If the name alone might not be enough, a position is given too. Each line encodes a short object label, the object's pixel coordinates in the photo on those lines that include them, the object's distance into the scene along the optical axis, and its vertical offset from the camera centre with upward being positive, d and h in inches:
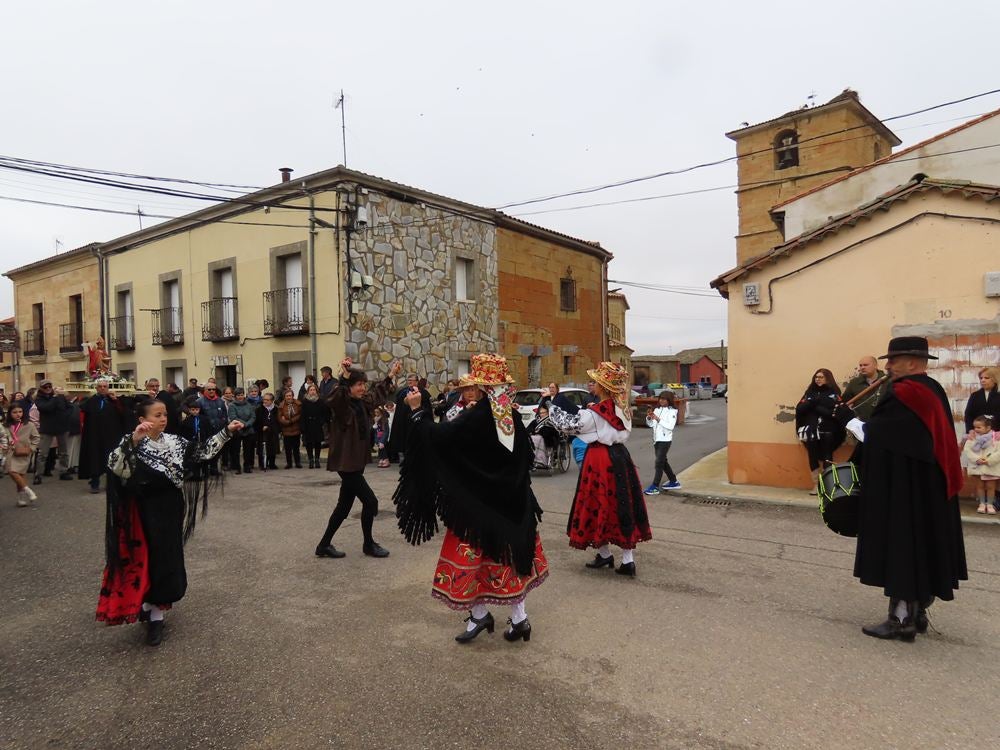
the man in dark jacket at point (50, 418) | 430.6 -24.6
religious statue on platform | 338.3 +12.6
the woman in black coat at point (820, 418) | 317.1 -25.3
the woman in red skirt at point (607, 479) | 201.6 -35.1
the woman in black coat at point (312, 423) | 482.6 -34.9
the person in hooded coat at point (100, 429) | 374.0 -28.7
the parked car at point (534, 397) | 565.3 -21.2
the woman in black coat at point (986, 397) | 291.4 -14.9
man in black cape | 147.0 -32.1
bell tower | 791.1 +290.1
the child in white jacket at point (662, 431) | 353.1 -33.8
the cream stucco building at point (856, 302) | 302.0 +35.5
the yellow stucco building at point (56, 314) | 840.9 +100.3
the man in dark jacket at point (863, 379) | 299.9 -5.4
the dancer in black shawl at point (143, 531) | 152.6 -37.6
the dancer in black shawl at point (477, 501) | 150.6 -31.1
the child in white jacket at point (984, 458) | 283.6 -42.6
